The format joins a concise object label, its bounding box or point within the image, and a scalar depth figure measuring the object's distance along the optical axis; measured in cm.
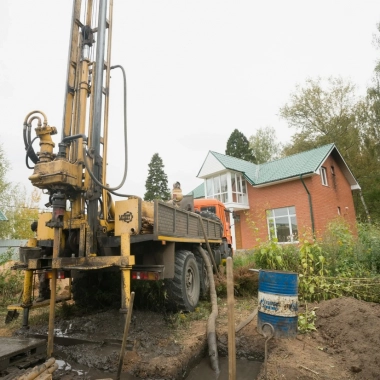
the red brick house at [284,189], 1806
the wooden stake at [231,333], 237
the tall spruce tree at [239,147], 3415
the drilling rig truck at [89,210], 400
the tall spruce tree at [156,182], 3738
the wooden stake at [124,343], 292
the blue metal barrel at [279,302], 414
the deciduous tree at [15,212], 2529
